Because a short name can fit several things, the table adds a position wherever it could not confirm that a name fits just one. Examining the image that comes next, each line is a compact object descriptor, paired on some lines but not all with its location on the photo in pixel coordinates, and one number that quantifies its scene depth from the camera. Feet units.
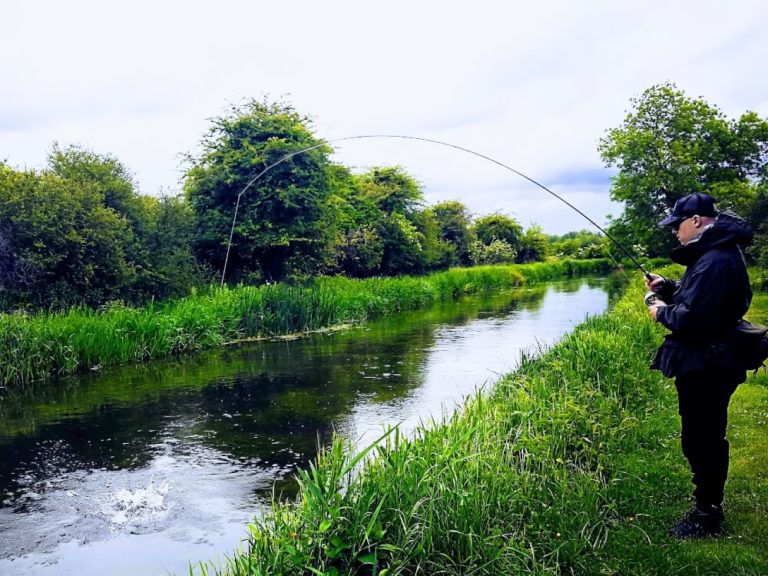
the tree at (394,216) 95.76
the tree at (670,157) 108.68
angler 12.40
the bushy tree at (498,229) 160.76
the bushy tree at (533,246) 168.45
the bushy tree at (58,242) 41.63
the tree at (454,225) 129.70
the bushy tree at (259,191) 63.10
